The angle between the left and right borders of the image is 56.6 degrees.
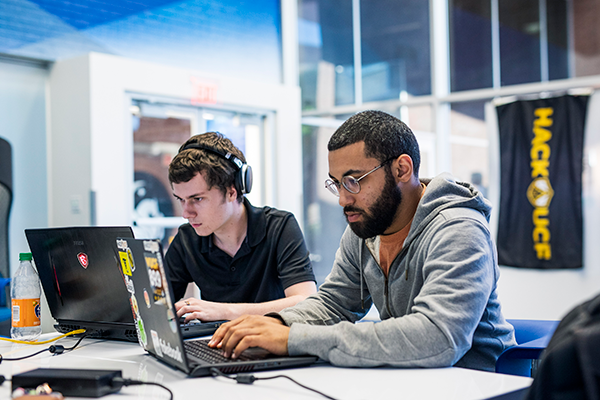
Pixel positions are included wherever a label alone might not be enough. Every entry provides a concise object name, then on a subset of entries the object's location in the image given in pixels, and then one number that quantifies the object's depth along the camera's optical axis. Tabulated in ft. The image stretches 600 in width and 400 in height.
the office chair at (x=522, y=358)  4.11
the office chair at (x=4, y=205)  8.36
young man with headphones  6.19
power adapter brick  3.21
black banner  13.32
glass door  13.37
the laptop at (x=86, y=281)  4.56
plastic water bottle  5.15
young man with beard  3.72
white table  3.16
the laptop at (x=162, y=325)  3.49
